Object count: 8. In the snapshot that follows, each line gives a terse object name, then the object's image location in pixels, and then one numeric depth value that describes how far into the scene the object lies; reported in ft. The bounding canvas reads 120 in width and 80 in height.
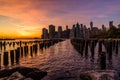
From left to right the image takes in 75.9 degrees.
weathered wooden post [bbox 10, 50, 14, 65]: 34.59
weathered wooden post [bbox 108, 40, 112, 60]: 38.21
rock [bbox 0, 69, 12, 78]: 20.77
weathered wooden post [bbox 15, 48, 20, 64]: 36.76
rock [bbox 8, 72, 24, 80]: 16.41
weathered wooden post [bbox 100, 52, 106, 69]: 21.89
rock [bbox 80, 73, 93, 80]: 16.45
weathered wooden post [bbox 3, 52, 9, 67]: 31.16
